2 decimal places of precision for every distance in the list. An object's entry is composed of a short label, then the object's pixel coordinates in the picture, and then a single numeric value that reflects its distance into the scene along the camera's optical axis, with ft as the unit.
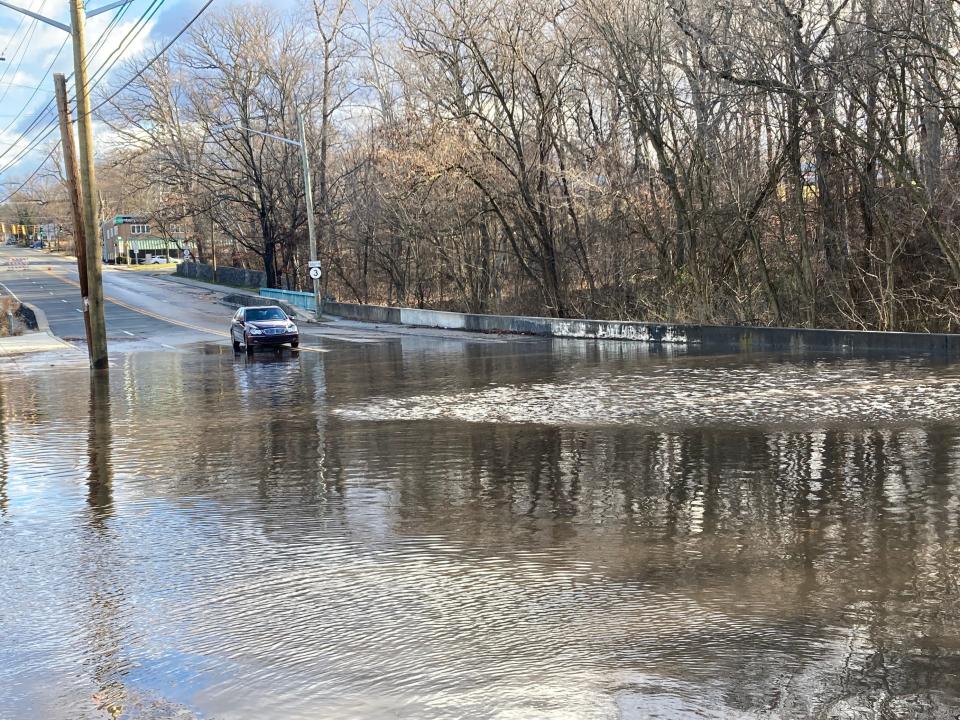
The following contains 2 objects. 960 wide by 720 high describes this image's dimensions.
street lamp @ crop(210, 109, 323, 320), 145.69
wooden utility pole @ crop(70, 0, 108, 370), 82.07
